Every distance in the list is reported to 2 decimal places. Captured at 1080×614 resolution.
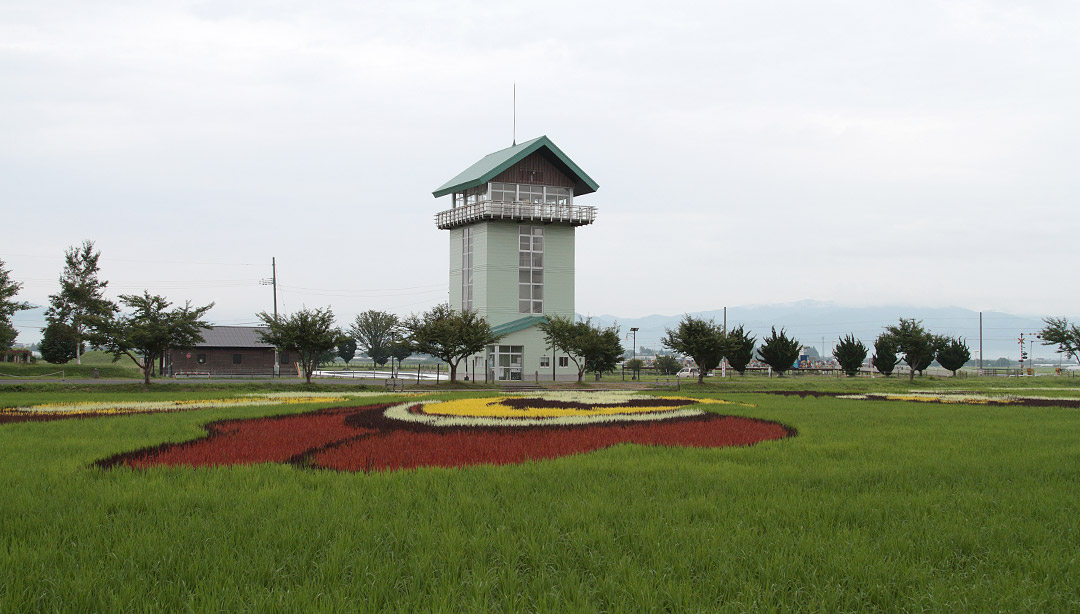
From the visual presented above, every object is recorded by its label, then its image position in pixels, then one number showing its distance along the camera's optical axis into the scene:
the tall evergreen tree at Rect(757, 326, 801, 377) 71.56
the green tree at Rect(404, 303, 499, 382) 49.41
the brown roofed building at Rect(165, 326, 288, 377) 65.06
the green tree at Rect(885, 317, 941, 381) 60.41
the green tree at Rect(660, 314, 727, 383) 51.44
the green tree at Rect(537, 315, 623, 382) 52.28
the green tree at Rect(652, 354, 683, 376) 85.89
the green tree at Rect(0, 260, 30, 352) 45.94
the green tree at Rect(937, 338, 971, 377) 74.62
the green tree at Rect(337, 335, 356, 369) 105.91
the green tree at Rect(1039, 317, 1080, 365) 59.94
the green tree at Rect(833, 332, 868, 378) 72.75
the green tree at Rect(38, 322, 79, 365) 61.97
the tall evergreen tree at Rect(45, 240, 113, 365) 65.06
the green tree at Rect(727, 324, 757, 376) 69.25
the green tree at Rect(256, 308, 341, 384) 45.19
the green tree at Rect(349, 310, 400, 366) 98.69
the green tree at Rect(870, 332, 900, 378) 71.62
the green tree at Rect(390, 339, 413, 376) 85.21
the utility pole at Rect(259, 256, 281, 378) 69.38
